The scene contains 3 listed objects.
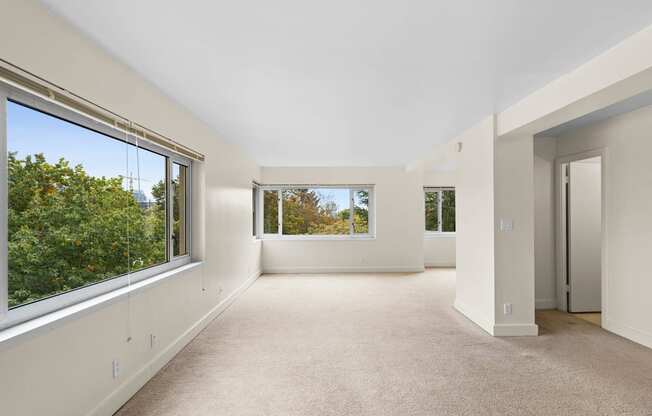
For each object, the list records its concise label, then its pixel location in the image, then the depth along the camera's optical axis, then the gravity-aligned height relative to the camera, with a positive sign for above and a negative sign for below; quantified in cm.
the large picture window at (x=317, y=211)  789 -9
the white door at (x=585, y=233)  461 -36
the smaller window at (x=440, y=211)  833 -11
